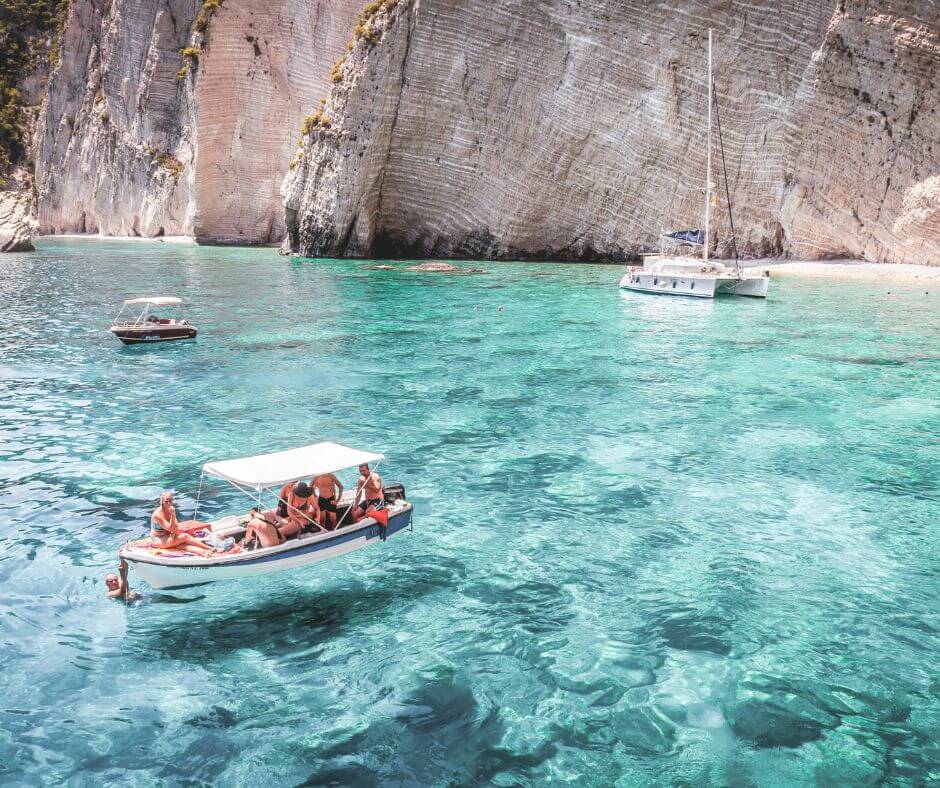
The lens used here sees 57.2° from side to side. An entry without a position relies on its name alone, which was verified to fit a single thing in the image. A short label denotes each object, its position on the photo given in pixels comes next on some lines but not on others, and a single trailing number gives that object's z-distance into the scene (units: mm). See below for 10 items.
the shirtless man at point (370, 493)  12188
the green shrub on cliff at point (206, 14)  76062
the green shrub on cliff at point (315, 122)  61031
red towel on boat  11914
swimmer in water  10945
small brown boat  27672
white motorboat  10625
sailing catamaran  41562
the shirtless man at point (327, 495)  11781
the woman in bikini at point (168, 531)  10906
